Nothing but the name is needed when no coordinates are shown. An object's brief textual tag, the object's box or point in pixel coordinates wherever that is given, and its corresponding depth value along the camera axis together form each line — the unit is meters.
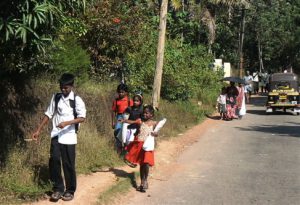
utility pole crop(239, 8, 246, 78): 41.03
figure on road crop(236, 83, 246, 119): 24.05
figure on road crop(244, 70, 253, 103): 34.93
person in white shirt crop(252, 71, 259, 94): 46.97
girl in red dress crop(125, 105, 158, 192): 9.15
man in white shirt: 7.76
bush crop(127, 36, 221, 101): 20.69
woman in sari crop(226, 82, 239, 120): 23.70
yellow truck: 26.06
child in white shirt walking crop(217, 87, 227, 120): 23.47
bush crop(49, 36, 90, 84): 12.65
